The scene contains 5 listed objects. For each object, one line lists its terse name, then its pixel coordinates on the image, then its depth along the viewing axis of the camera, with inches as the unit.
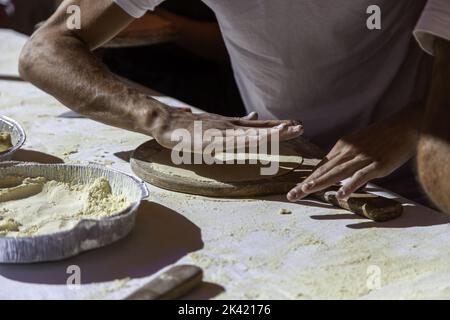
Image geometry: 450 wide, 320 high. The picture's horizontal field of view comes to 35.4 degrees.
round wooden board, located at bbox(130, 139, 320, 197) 60.4
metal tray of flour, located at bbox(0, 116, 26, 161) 68.8
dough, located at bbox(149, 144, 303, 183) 62.4
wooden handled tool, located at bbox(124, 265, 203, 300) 42.9
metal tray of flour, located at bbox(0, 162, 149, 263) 47.3
